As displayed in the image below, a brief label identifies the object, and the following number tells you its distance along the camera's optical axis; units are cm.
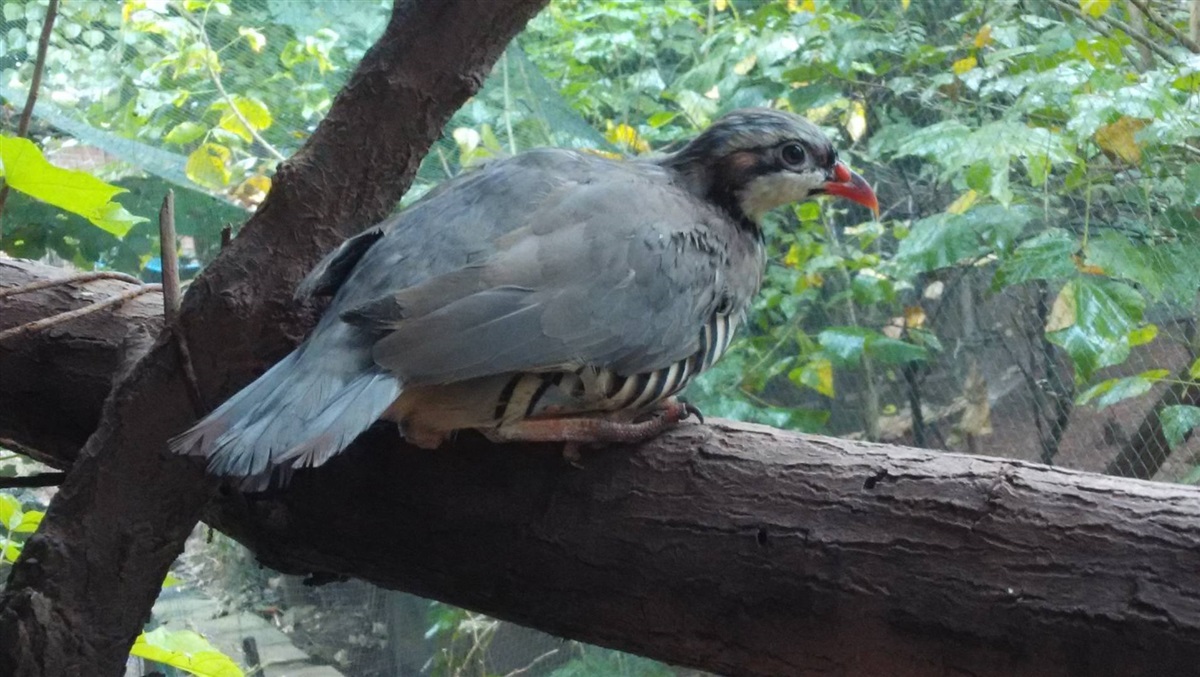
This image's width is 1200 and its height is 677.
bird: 133
